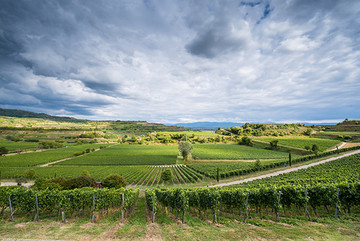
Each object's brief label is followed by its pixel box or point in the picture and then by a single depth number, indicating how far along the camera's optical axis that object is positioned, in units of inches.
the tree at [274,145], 3325.8
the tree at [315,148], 2307.8
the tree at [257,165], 1699.1
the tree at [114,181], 1107.8
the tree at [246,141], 4119.6
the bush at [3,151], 2883.9
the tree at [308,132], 4431.8
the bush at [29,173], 1535.4
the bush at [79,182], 1034.0
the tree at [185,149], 2513.5
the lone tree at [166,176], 1401.3
